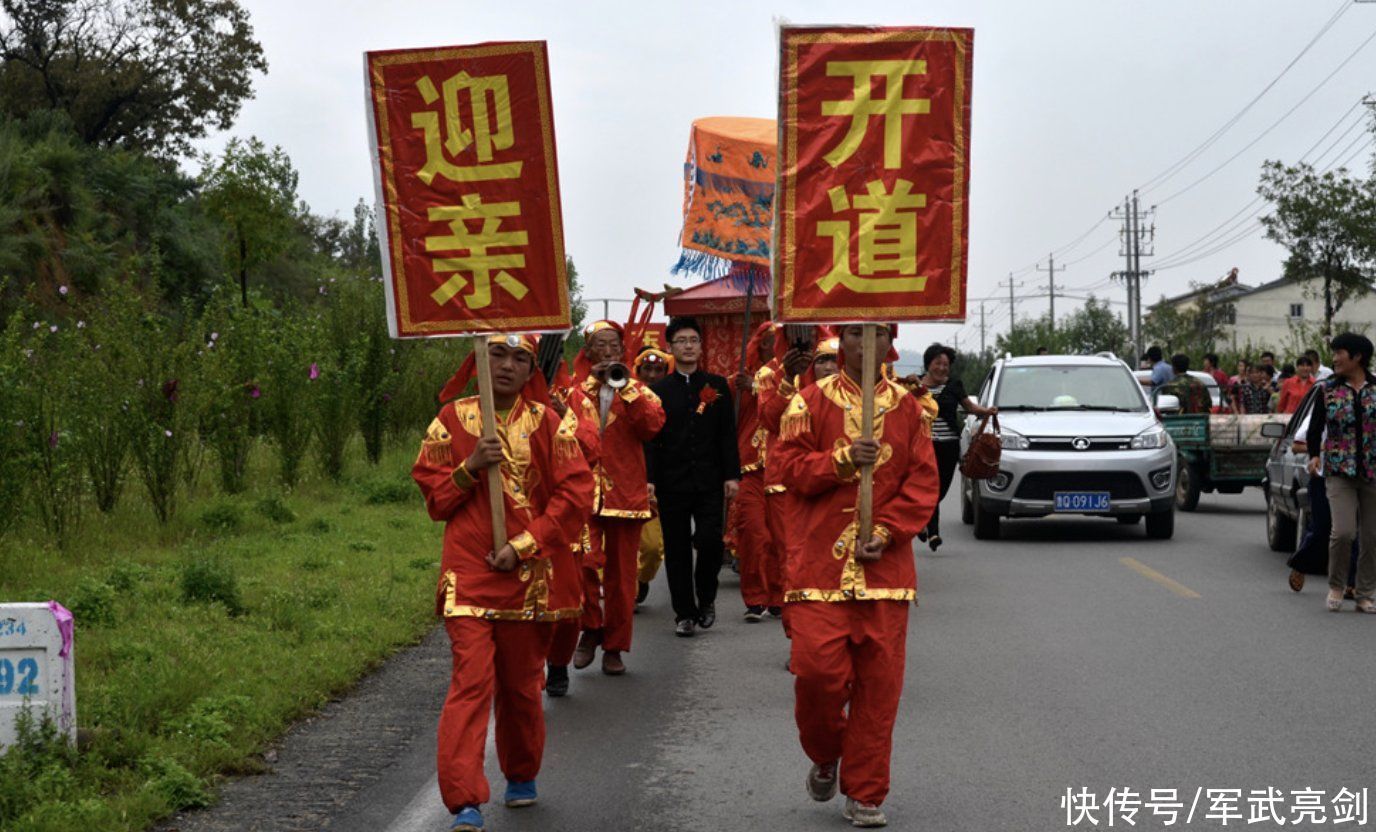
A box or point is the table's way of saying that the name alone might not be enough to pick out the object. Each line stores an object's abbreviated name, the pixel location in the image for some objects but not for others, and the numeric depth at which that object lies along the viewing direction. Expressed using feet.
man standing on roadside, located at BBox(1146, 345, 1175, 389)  80.18
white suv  57.21
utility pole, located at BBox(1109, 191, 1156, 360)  242.99
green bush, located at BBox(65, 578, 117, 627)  34.27
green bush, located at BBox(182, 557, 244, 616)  37.52
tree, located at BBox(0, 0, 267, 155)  147.84
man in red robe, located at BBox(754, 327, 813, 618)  35.55
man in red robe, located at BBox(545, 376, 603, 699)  24.77
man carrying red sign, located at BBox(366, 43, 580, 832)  21.50
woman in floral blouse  38.96
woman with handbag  49.78
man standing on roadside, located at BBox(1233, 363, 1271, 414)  81.66
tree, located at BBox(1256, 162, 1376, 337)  160.35
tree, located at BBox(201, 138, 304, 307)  101.71
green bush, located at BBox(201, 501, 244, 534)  53.21
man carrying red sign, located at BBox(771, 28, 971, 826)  22.15
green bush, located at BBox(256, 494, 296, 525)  56.03
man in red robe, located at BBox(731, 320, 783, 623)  38.88
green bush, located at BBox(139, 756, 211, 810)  22.22
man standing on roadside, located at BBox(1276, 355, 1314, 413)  67.62
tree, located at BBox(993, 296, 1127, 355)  329.31
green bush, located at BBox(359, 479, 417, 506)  67.21
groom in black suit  36.99
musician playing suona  32.68
